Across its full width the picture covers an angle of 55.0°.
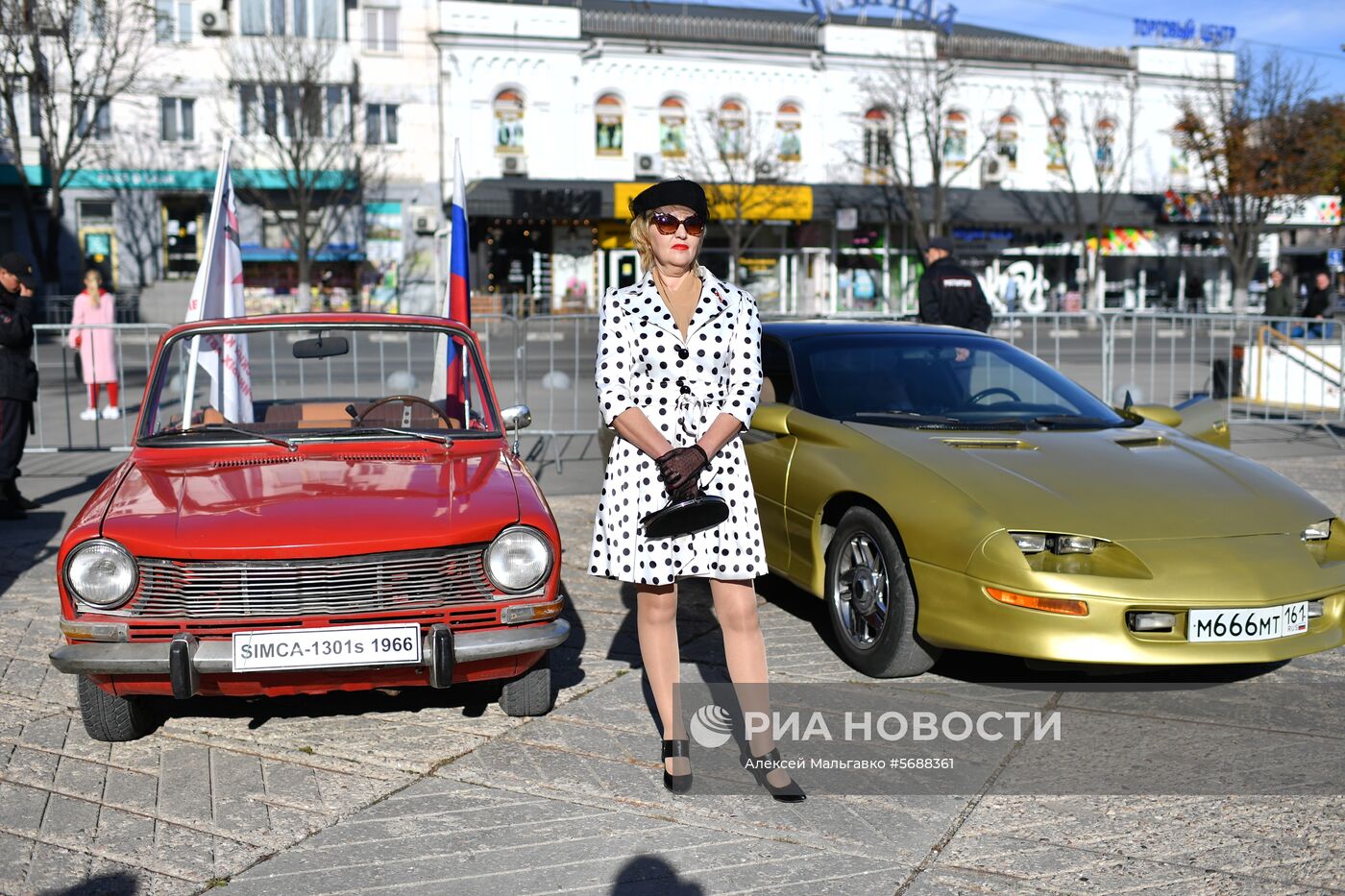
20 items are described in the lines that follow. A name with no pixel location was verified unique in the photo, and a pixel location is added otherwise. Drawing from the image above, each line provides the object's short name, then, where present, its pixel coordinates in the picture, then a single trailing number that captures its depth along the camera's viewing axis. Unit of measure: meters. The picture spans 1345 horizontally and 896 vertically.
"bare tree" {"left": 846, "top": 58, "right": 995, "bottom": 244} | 41.41
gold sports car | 4.68
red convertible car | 4.27
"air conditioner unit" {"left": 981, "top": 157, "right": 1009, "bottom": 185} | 43.66
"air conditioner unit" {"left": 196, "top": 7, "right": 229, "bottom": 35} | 37.72
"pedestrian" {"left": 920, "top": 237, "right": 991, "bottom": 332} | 10.60
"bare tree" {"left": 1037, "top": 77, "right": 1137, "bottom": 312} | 44.25
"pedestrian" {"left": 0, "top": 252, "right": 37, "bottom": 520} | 8.91
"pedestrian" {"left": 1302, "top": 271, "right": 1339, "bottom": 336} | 19.49
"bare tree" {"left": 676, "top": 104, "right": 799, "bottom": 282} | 40.41
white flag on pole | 7.21
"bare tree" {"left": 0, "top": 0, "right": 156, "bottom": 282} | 34.19
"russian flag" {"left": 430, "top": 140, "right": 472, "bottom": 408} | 9.02
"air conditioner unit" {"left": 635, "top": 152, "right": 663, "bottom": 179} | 39.94
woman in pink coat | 14.71
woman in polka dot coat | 3.94
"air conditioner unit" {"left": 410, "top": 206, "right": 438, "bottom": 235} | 38.12
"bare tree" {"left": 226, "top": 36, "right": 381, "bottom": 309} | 37.03
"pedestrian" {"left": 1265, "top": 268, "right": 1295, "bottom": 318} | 18.58
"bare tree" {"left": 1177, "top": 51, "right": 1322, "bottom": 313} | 41.84
